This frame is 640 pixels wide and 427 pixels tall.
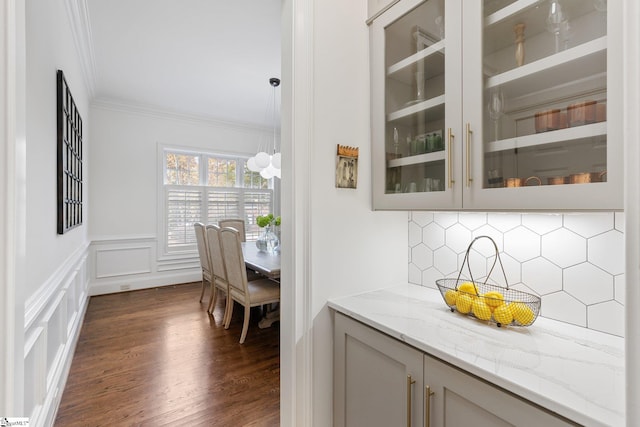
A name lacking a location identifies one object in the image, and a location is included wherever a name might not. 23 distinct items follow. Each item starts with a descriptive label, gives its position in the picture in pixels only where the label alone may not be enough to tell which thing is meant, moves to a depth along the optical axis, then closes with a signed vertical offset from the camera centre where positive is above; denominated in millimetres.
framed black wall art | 1931 +409
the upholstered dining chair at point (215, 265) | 3033 -604
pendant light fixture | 3541 +578
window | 4672 +288
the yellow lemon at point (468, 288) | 1171 -319
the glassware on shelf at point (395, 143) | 1360 +306
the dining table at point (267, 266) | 2656 -527
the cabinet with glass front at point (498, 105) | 822 +361
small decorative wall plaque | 1350 +198
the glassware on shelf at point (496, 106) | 1029 +362
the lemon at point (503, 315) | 1037 -376
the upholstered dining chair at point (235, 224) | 4453 -213
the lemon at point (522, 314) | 1027 -366
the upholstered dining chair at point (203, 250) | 3510 -485
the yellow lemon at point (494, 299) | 1073 -331
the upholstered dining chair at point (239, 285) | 2648 -744
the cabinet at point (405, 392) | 776 -577
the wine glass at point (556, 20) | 917 +595
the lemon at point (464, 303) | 1131 -365
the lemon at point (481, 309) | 1083 -373
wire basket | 1035 -351
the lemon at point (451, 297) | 1190 -358
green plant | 3777 -144
